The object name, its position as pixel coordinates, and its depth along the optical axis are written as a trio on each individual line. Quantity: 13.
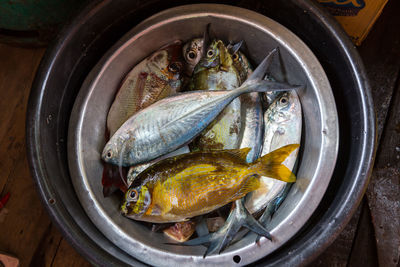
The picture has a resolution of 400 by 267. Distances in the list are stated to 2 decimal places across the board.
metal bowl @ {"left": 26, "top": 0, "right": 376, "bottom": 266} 0.49
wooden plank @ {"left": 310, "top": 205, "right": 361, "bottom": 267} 0.71
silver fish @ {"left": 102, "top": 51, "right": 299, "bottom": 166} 0.53
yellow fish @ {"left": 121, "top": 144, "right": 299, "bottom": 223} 0.50
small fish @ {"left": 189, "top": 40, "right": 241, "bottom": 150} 0.55
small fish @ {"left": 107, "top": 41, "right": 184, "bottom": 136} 0.59
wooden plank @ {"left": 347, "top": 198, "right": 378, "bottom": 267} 0.71
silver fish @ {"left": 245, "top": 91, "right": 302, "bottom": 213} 0.55
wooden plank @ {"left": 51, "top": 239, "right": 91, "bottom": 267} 0.71
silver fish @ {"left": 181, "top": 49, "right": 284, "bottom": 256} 0.52
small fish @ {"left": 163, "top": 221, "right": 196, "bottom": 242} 0.56
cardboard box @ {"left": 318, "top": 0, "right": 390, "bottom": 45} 0.63
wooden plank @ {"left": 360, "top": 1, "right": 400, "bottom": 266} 0.69
